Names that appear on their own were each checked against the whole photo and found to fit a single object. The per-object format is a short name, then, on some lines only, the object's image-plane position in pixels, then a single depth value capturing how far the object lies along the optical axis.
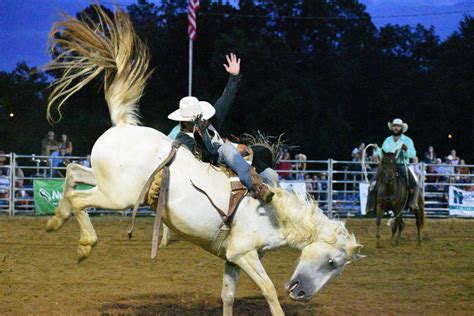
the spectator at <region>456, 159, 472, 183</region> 19.31
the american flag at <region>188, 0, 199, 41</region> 19.81
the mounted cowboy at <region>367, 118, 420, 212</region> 12.55
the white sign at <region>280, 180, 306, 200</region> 16.22
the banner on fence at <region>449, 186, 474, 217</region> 18.12
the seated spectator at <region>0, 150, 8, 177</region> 16.09
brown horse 12.40
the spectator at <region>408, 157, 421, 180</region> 17.83
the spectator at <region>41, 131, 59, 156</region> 17.25
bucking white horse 5.63
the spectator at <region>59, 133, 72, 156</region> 17.20
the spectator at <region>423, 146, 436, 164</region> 19.34
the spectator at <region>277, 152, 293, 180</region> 17.72
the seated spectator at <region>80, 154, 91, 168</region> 16.13
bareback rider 5.68
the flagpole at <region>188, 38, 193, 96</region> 18.80
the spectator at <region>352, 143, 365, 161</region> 18.97
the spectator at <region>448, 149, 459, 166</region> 19.14
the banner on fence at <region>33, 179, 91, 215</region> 16.03
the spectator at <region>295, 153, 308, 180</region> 17.73
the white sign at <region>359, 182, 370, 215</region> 17.67
